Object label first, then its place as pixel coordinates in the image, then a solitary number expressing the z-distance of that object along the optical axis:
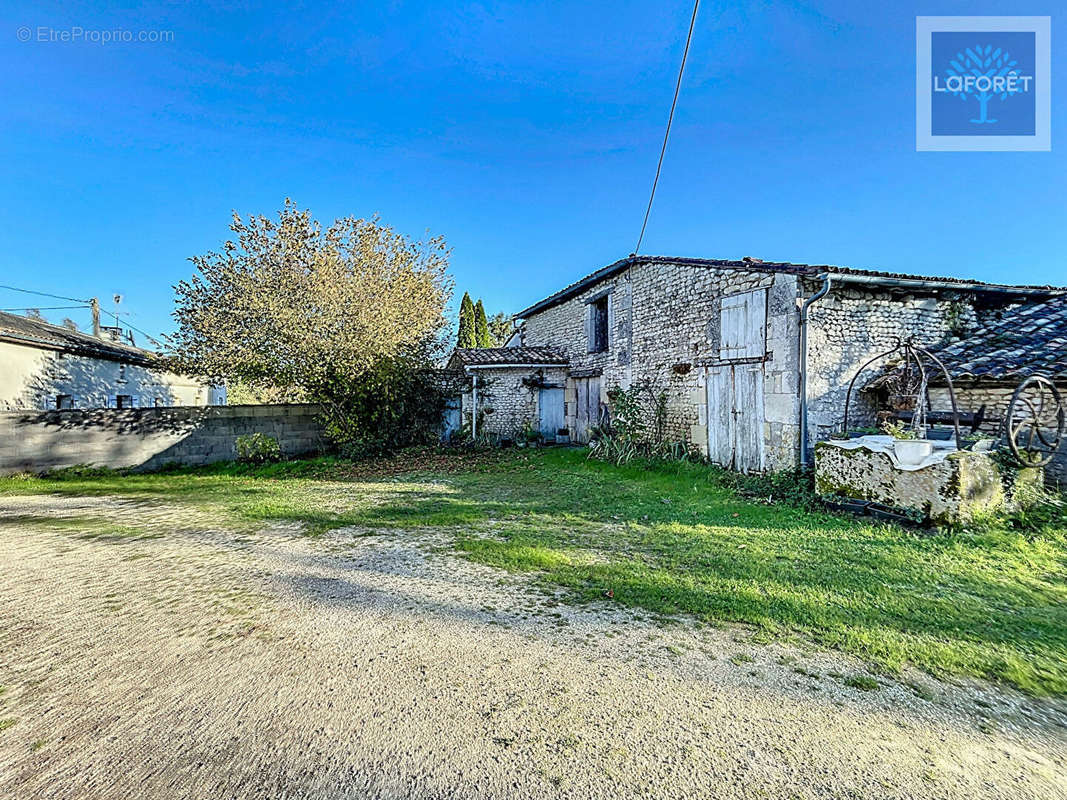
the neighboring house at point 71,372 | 11.35
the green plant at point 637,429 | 10.82
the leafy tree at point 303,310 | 10.34
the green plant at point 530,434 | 14.48
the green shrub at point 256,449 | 11.53
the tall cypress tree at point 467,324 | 26.17
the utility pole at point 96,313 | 18.83
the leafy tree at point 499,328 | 34.34
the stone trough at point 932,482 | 5.22
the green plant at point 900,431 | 6.29
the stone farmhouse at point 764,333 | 7.77
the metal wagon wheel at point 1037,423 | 5.60
